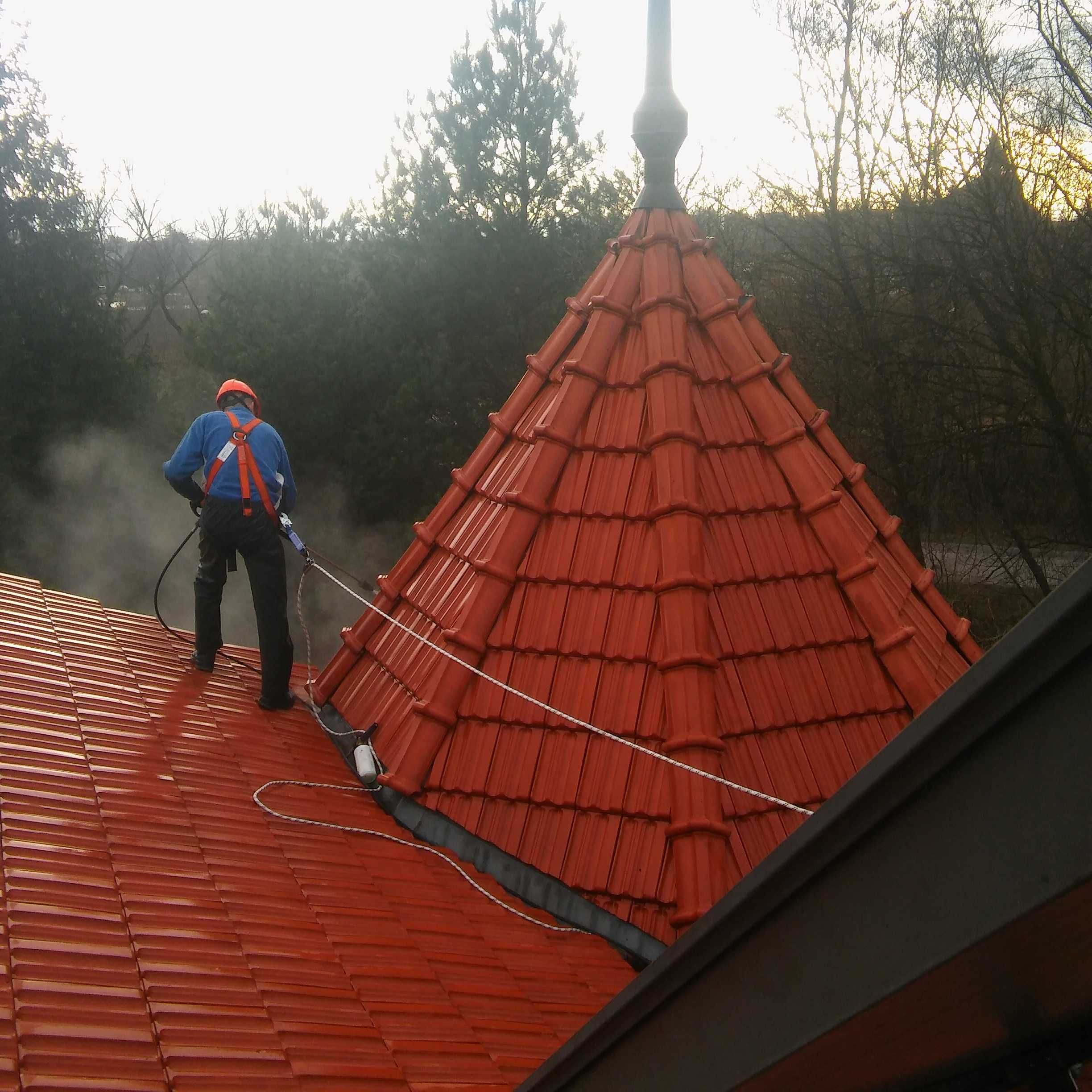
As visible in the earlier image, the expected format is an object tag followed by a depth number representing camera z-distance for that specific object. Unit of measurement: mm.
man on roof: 5953
